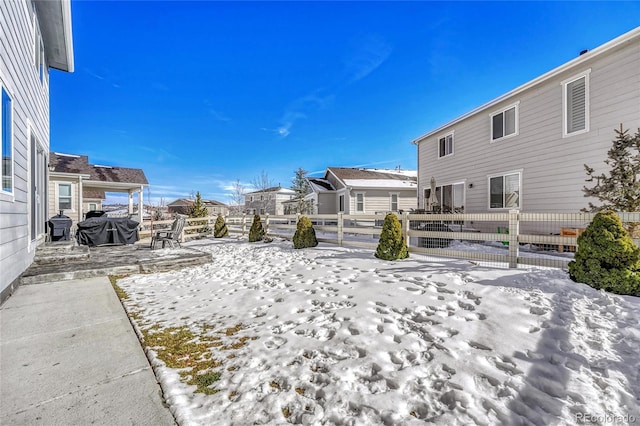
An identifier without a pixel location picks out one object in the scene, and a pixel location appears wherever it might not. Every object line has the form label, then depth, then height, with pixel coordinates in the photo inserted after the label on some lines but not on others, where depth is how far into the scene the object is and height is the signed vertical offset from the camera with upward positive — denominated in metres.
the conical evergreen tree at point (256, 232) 10.48 -0.81
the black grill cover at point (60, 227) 6.60 -0.38
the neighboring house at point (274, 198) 30.54 +1.43
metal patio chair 8.65 -0.73
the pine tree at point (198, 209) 16.56 +0.12
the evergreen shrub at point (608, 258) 3.20 -0.57
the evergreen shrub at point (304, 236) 8.06 -0.73
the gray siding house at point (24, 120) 3.54 +1.50
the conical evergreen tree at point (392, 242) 5.79 -0.65
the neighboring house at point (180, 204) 41.72 +1.18
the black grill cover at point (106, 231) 8.32 -0.62
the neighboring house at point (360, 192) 18.20 +1.30
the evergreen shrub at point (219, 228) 12.79 -0.78
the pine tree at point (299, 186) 26.23 +2.44
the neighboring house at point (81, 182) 11.56 +1.36
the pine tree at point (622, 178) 5.77 +0.70
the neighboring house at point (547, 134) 6.62 +2.28
